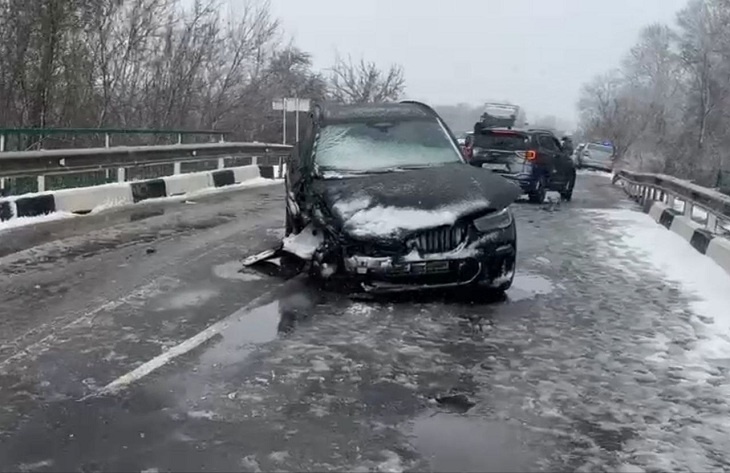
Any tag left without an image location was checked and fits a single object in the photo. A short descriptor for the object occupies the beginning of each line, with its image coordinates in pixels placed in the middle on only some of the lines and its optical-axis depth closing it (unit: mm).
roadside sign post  30203
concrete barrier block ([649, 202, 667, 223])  15156
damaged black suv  7188
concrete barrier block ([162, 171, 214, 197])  17297
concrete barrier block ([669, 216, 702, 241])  11802
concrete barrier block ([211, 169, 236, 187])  19859
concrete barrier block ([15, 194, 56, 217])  12375
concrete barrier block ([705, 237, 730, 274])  9121
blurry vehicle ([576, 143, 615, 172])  47728
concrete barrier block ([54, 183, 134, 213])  13461
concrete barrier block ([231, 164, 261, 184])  21567
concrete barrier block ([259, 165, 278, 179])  23875
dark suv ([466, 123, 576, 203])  19156
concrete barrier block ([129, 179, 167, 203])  15833
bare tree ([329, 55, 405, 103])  59781
